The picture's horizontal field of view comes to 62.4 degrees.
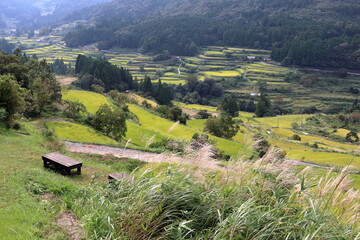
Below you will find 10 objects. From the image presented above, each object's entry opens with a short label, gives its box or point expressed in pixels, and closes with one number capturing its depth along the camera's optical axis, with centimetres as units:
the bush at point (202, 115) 4569
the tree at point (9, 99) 1373
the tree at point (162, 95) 5741
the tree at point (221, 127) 3284
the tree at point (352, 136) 4121
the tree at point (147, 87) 5969
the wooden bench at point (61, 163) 893
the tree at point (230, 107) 5728
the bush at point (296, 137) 3918
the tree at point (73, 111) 2421
